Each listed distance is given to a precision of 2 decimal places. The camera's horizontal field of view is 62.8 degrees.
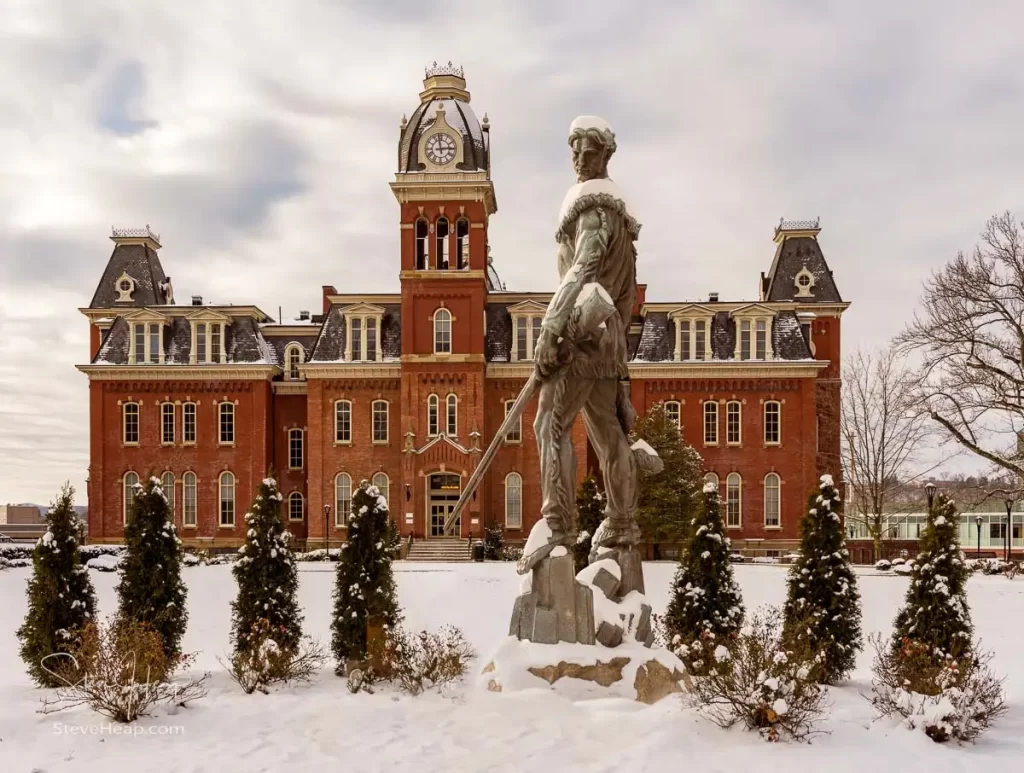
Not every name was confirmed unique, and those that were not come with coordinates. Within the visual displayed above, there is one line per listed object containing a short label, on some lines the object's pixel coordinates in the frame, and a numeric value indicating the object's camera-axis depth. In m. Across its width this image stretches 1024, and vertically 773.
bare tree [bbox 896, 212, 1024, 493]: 24.52
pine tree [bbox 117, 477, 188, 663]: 10.45
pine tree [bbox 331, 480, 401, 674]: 9.54
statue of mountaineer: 7.54
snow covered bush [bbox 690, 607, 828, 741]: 6.16
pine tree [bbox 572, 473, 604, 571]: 14.79
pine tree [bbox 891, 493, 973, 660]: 9.10
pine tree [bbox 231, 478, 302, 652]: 10.35
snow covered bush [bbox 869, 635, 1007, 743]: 6.29
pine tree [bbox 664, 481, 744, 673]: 10.43
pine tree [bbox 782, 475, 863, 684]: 9.77
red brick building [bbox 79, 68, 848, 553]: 35.91
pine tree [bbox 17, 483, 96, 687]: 9.34
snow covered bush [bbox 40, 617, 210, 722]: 6.77
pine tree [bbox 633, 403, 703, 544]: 30.12
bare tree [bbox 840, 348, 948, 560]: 31.00
